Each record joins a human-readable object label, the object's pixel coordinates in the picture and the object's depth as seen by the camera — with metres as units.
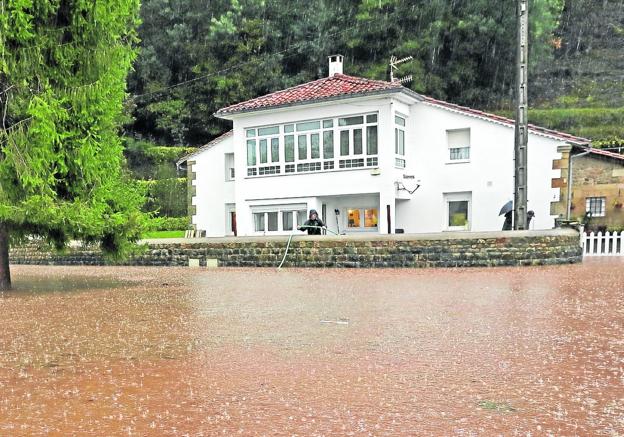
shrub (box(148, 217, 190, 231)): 28.08
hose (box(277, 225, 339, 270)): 15.27
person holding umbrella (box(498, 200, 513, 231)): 16.55
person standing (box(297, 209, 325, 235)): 17.02
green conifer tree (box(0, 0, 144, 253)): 9.07
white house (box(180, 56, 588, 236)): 20.08
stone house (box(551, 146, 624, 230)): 20.48
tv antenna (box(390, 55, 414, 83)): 23.34
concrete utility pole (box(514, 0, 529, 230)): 14.09
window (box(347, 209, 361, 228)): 22.17
